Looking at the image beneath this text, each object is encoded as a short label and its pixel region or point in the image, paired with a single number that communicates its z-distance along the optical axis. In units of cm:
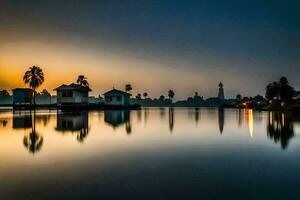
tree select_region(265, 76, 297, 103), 8806
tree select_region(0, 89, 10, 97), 19338
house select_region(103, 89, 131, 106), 8200
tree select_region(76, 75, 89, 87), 10725
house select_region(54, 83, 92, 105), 7044
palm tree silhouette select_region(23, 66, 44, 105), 8781
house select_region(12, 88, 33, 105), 8481
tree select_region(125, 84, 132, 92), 13725
